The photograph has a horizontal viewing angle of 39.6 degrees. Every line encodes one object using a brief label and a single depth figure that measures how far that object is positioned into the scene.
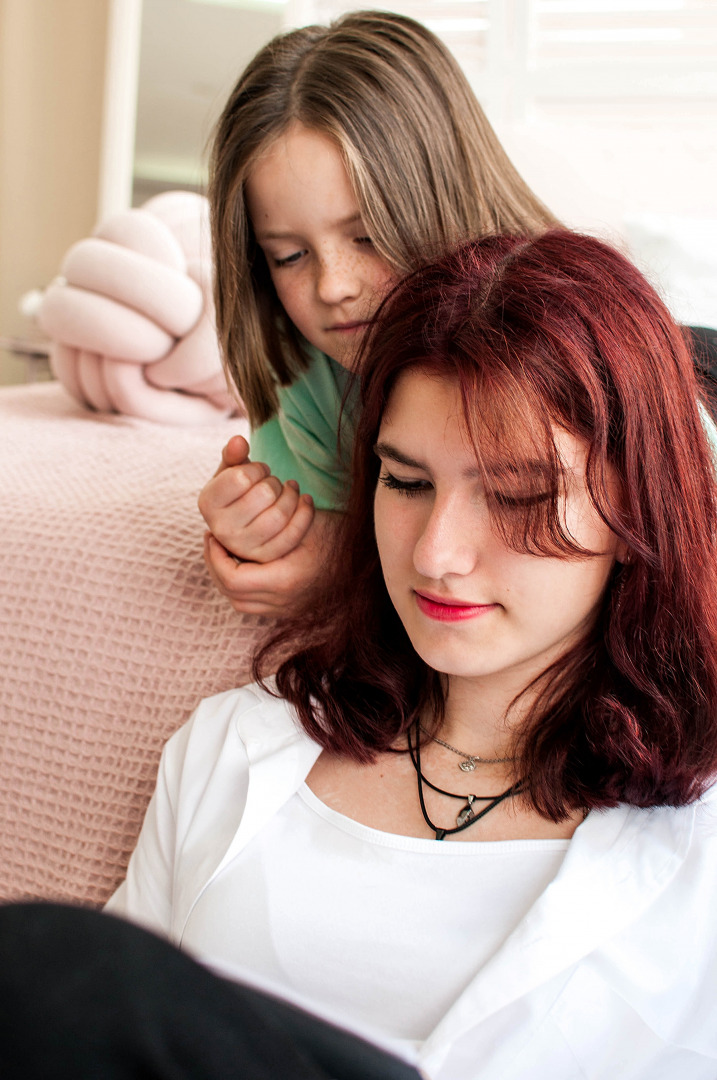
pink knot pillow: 1.83
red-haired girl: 0.69
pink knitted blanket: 0.99
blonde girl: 1.00
